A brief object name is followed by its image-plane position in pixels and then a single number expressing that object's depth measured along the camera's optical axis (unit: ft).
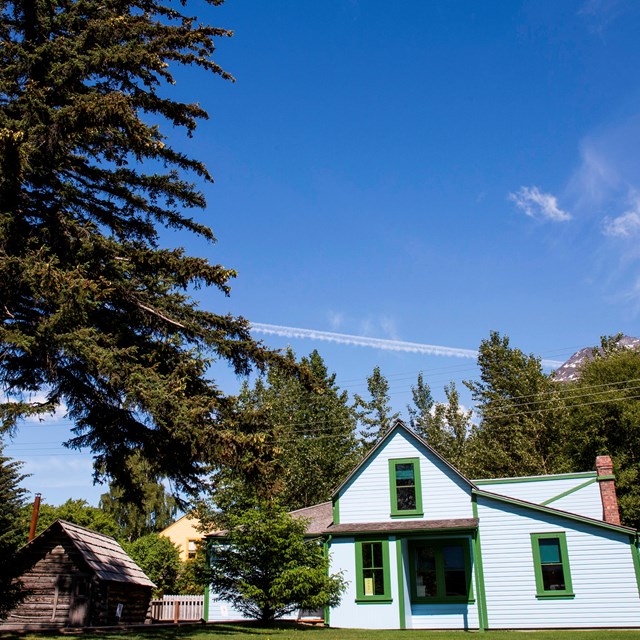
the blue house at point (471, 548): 67.05
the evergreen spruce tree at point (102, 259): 41.39
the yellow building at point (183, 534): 181.47
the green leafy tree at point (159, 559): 134.72
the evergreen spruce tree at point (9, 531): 39.68
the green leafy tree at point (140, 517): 187.42
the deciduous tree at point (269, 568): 59.77
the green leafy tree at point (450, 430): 161.64
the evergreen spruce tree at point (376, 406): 177.47
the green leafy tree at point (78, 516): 145.07
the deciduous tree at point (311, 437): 140.67
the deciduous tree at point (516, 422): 144.56
